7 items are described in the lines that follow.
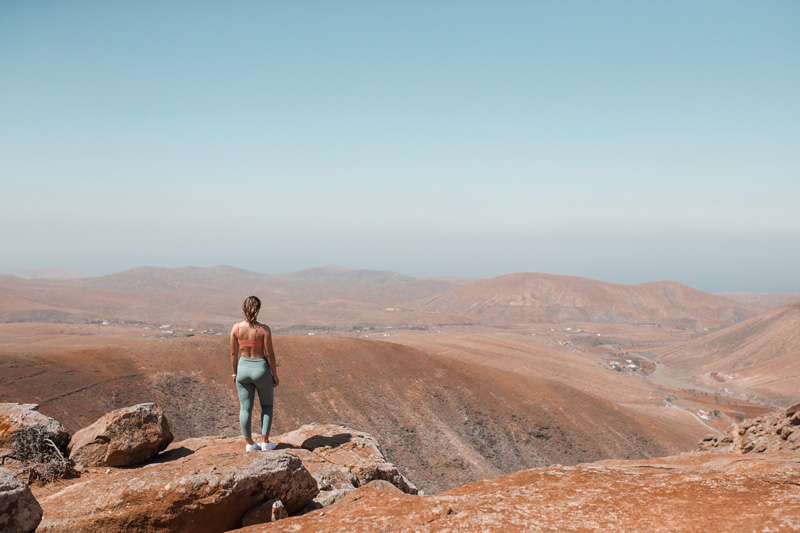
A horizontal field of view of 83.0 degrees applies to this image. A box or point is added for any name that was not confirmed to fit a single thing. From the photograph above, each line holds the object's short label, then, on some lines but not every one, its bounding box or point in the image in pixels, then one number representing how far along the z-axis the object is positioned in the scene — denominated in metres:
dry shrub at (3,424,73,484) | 6.81
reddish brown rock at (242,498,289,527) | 5.24
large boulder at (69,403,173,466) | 7.87
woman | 7.57
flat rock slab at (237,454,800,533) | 4.30
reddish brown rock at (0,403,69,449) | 7.49
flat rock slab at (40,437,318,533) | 4.70
